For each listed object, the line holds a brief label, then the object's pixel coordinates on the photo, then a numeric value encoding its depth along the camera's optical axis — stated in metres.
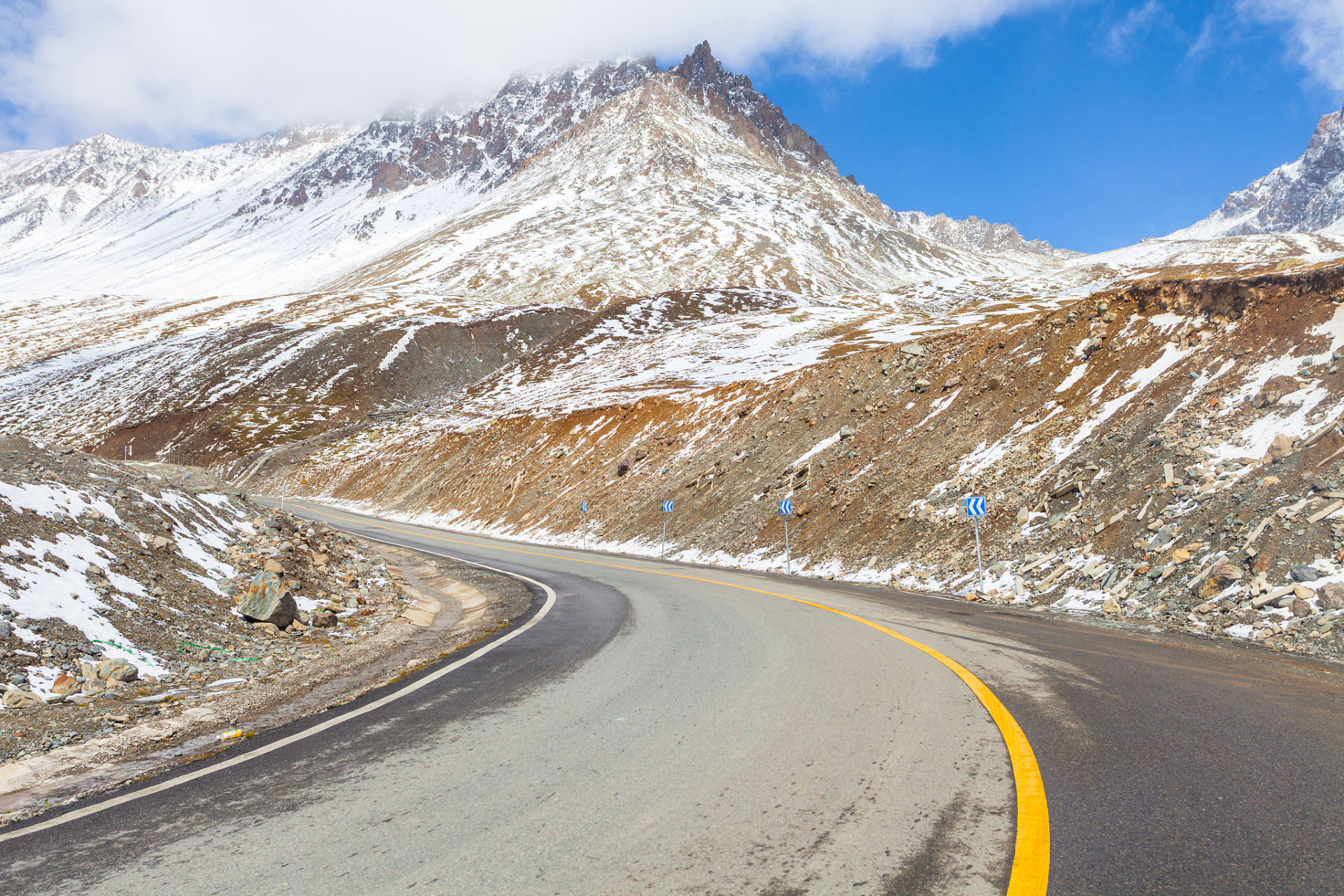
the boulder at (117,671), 7.42
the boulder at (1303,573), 10.73
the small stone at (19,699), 6.36
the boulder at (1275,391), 15.97
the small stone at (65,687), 6.86
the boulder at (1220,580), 11.77
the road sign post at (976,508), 16.95
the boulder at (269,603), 10.63
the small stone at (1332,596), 10.09
